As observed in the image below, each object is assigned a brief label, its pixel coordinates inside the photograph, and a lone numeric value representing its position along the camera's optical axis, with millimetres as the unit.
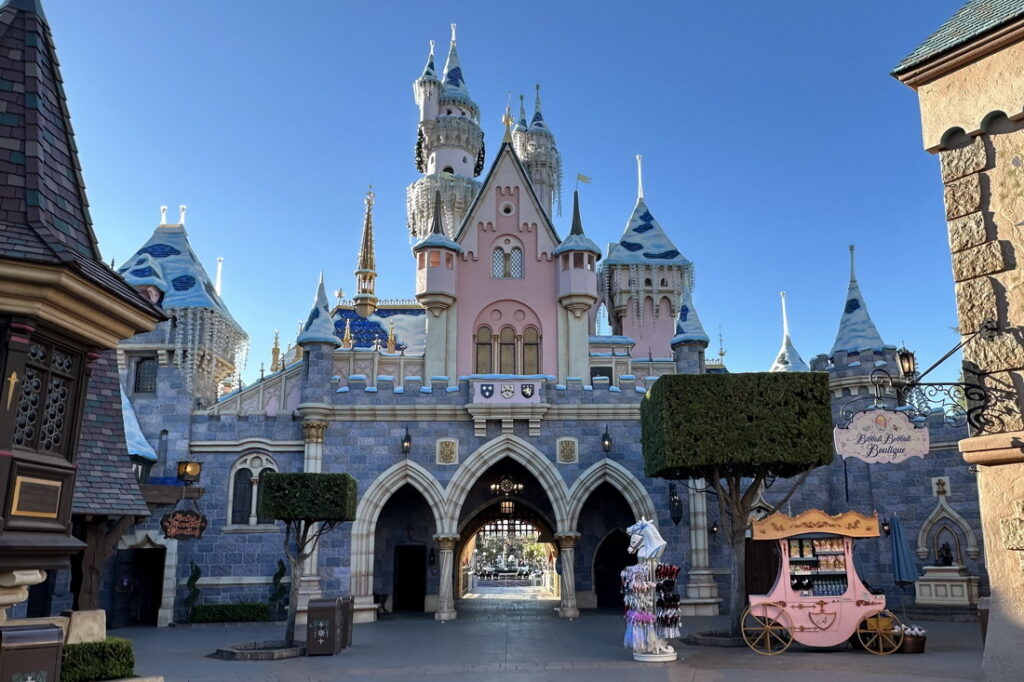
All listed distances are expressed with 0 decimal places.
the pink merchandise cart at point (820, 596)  13992
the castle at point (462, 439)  21750
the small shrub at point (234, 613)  21000
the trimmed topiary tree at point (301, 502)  15539
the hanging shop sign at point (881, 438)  10750
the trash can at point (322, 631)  14648
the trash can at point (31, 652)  7066
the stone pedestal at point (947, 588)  20094
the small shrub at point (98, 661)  8758
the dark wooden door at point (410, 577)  25422
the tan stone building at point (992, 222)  7742
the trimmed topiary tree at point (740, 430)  15391
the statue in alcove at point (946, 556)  21422
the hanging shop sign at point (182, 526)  16719
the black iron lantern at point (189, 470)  16906
